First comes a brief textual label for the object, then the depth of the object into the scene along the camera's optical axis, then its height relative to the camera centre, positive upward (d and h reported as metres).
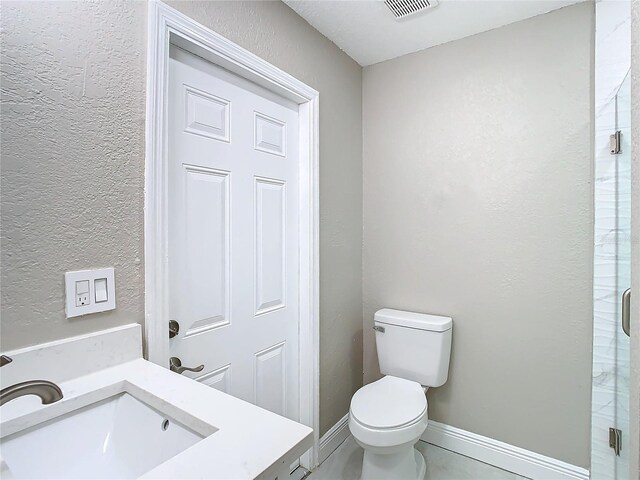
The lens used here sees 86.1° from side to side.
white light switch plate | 0.89 -0.15
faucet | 0.58 -0.27
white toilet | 1.46 -0.77
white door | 1.28 +0.02
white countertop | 0.57 -0.37
